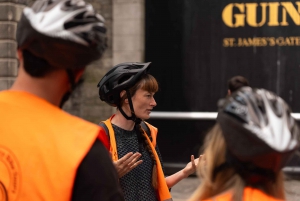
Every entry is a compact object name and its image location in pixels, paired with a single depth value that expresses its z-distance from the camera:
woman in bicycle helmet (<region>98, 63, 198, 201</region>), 4.78
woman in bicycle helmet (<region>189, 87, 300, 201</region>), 3.28
